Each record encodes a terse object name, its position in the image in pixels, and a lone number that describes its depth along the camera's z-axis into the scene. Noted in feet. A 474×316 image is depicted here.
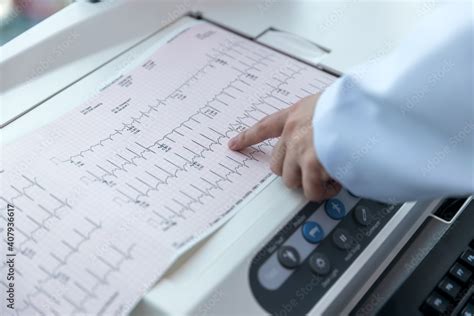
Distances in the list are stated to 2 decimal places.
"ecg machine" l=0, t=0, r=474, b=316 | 1.80
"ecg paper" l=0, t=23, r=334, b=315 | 1.76
